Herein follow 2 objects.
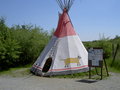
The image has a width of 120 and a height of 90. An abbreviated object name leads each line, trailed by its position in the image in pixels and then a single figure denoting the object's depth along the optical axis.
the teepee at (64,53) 8.45
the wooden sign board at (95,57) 7.62
